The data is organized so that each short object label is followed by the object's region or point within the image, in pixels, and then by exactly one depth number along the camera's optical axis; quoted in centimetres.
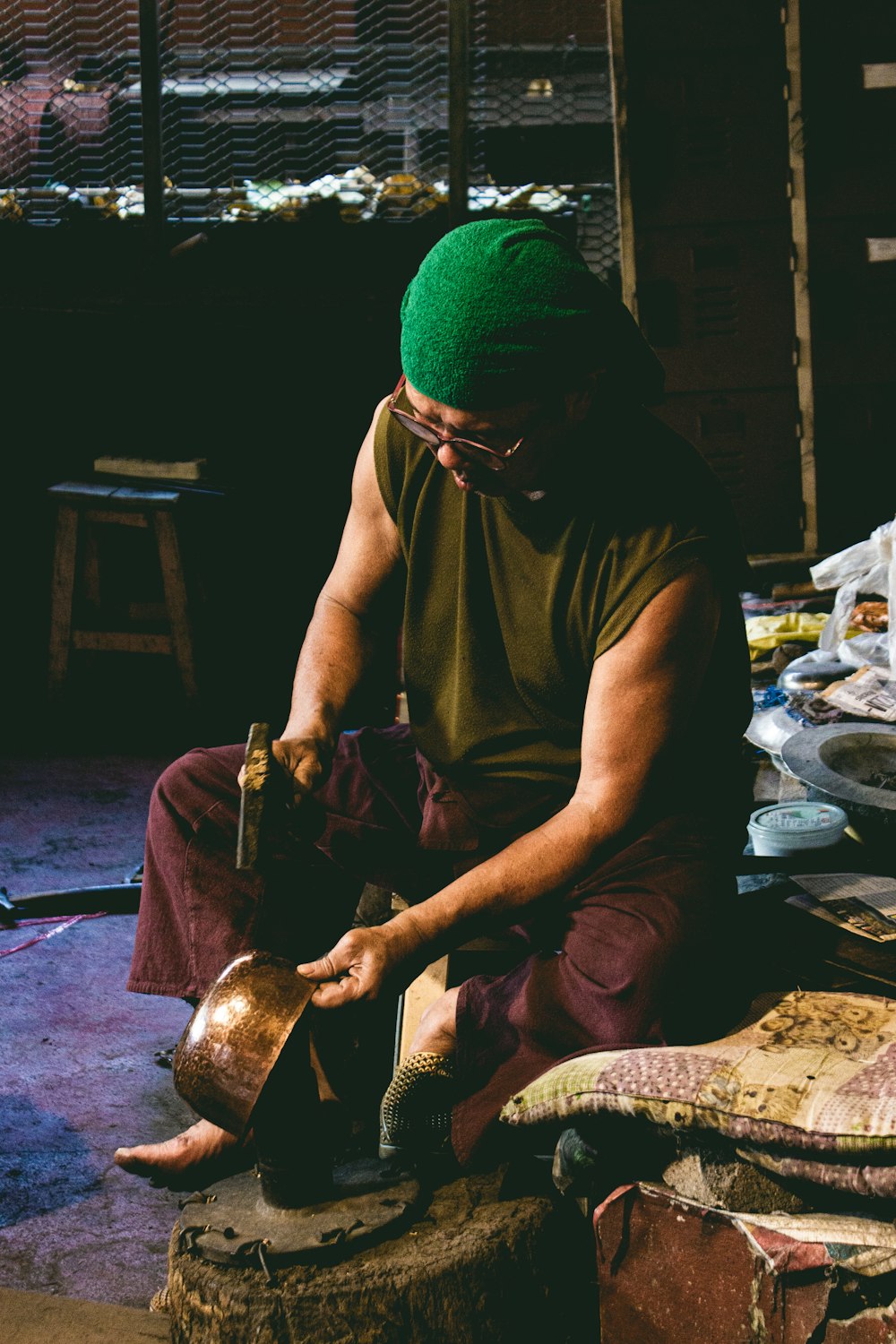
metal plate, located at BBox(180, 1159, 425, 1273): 193
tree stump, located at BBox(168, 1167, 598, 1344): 186
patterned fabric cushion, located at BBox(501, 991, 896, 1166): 179
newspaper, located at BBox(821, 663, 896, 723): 343
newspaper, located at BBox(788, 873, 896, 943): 231
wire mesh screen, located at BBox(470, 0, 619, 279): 562
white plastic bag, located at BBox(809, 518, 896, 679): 406
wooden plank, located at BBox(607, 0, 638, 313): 533
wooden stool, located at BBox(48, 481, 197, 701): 550
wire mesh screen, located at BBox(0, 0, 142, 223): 580
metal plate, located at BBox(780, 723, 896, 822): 290
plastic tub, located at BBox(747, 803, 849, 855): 287
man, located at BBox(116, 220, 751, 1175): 200
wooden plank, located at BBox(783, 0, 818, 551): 535
